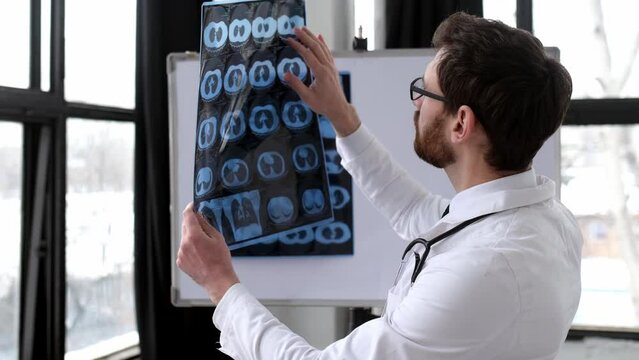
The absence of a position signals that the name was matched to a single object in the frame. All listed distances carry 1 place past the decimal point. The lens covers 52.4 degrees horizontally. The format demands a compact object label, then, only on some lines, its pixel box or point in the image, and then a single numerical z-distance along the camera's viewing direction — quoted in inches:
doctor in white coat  36.3
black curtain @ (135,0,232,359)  95.7
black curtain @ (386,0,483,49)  95.3
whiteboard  73.5
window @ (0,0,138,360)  84.3
